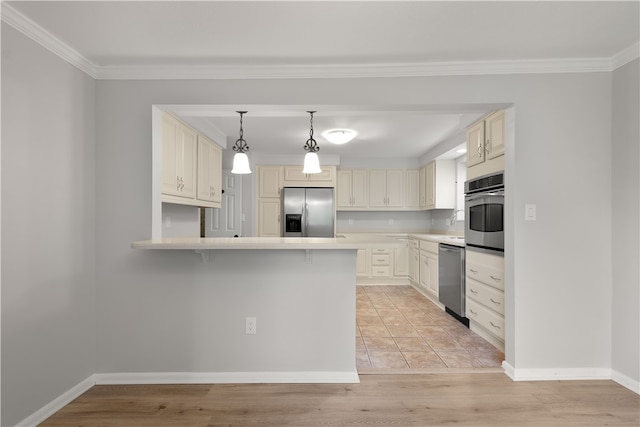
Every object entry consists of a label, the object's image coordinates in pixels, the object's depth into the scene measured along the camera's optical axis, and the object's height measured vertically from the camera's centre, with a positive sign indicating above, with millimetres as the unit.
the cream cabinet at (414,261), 5473 -744
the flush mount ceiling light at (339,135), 4156 +979
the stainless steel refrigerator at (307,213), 5715 +38
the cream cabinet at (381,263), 6020 -827
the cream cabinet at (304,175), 5906 +686
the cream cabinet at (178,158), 2811 +502
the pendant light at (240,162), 2834 +434
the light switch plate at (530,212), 2500 +25
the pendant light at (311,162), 2775 +428
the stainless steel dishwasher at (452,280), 3799 -752
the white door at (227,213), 5641 +36
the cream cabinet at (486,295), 2996 -746
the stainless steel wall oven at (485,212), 3008 +31
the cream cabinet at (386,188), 6363 +500
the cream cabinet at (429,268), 4658 -743
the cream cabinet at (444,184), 5539 +502
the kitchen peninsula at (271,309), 2521 -684
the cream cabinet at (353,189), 6359 +482
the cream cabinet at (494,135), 2973 +714
